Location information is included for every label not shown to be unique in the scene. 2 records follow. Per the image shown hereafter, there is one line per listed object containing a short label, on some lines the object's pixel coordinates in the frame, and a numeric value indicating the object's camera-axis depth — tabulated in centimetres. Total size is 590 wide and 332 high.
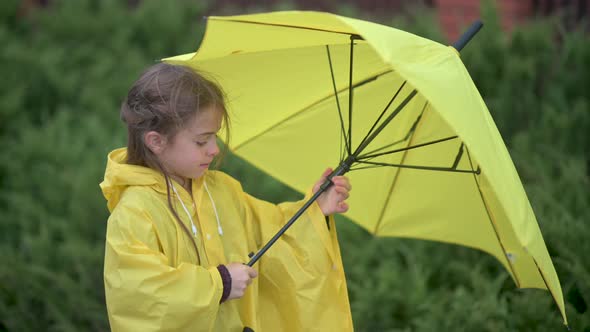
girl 509
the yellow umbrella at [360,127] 528
